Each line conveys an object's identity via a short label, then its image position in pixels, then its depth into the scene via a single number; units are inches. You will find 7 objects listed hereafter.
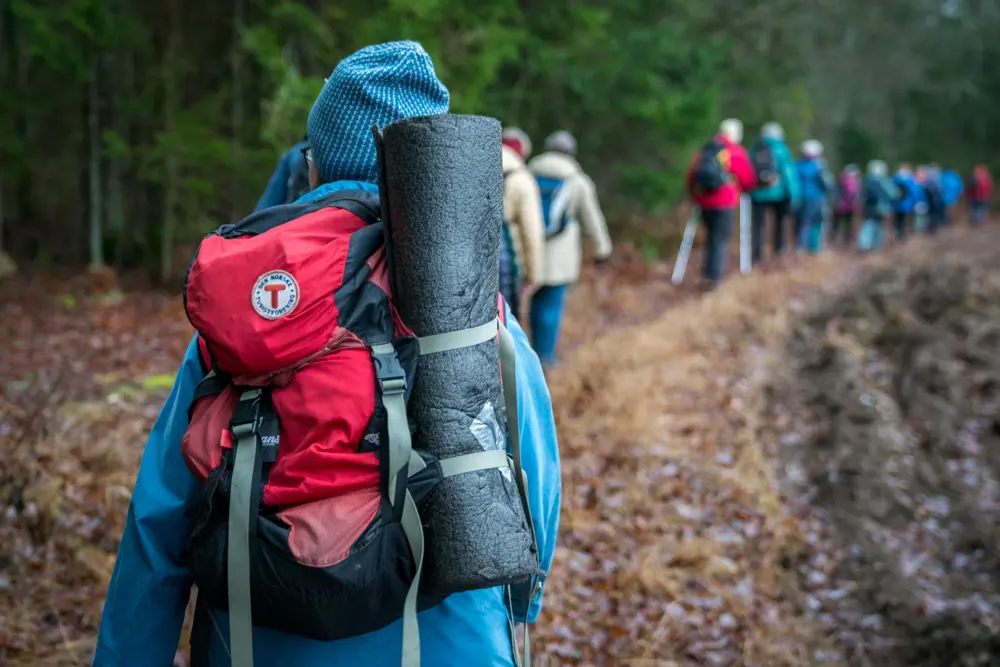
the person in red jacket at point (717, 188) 487.2
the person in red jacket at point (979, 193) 1153.4
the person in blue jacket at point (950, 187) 1120.0
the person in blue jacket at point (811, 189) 683.4
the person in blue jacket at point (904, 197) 911.0
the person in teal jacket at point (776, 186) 552.4
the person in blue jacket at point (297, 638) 73.4
